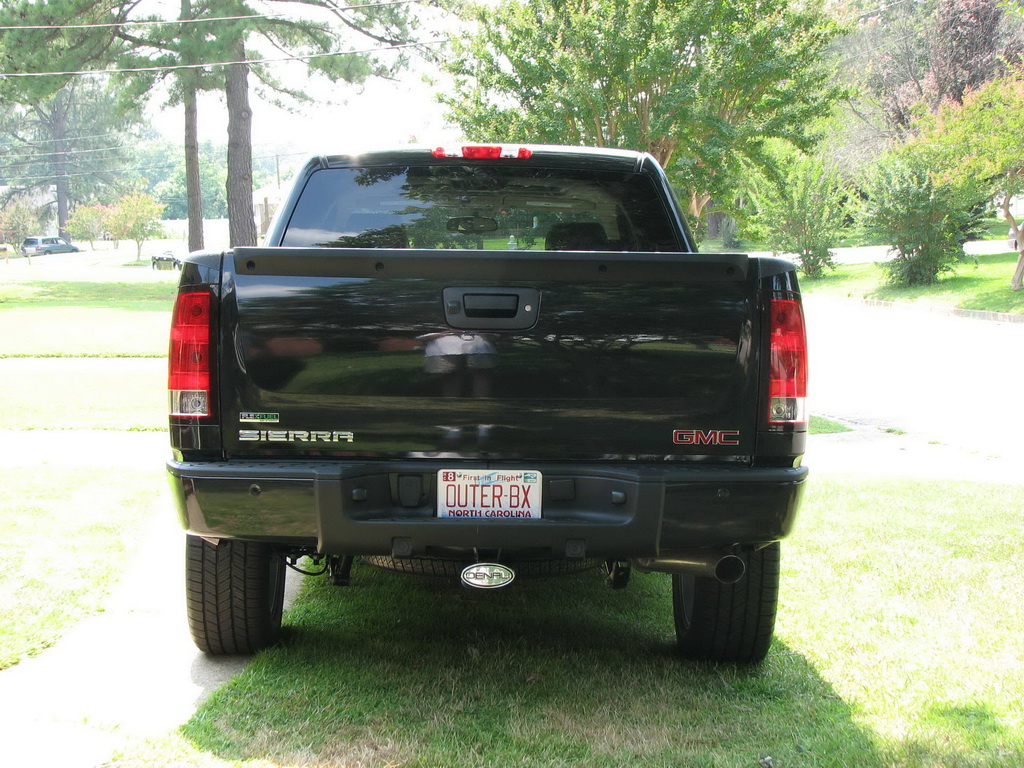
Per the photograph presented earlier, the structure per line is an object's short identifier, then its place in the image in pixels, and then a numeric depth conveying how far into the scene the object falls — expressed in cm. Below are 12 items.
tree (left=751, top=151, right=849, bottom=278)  3766
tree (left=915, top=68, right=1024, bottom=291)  2473
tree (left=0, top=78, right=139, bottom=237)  8000
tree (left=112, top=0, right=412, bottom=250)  2911
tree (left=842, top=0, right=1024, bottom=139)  4031
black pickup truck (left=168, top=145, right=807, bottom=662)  302
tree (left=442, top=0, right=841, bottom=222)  2012
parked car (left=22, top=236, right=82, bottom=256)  7188
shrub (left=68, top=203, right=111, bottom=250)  7200
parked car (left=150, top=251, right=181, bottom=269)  5859
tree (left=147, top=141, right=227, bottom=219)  10969
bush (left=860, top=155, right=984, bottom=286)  3064
